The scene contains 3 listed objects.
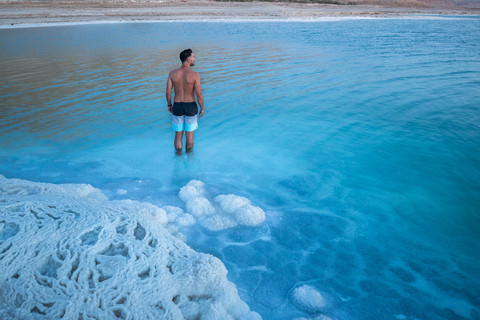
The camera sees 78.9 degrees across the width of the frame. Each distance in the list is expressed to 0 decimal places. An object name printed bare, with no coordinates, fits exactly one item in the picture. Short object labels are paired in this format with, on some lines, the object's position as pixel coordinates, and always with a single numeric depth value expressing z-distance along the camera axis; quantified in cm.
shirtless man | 489
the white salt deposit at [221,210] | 392
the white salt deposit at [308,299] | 285
